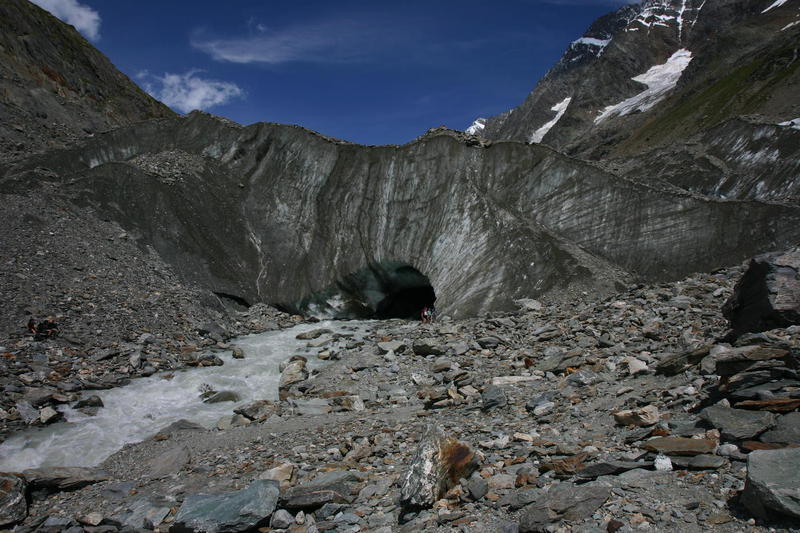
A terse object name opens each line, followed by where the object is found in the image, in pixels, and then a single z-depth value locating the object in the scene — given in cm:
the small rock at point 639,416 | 732
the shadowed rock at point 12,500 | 888
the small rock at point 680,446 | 577
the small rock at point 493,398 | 1039
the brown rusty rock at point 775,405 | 593
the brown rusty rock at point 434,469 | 654
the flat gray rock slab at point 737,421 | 580
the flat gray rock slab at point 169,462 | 1035
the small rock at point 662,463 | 570
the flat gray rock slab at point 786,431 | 541
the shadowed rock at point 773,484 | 430
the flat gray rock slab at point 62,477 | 995
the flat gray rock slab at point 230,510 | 709
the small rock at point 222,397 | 1547
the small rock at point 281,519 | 708
